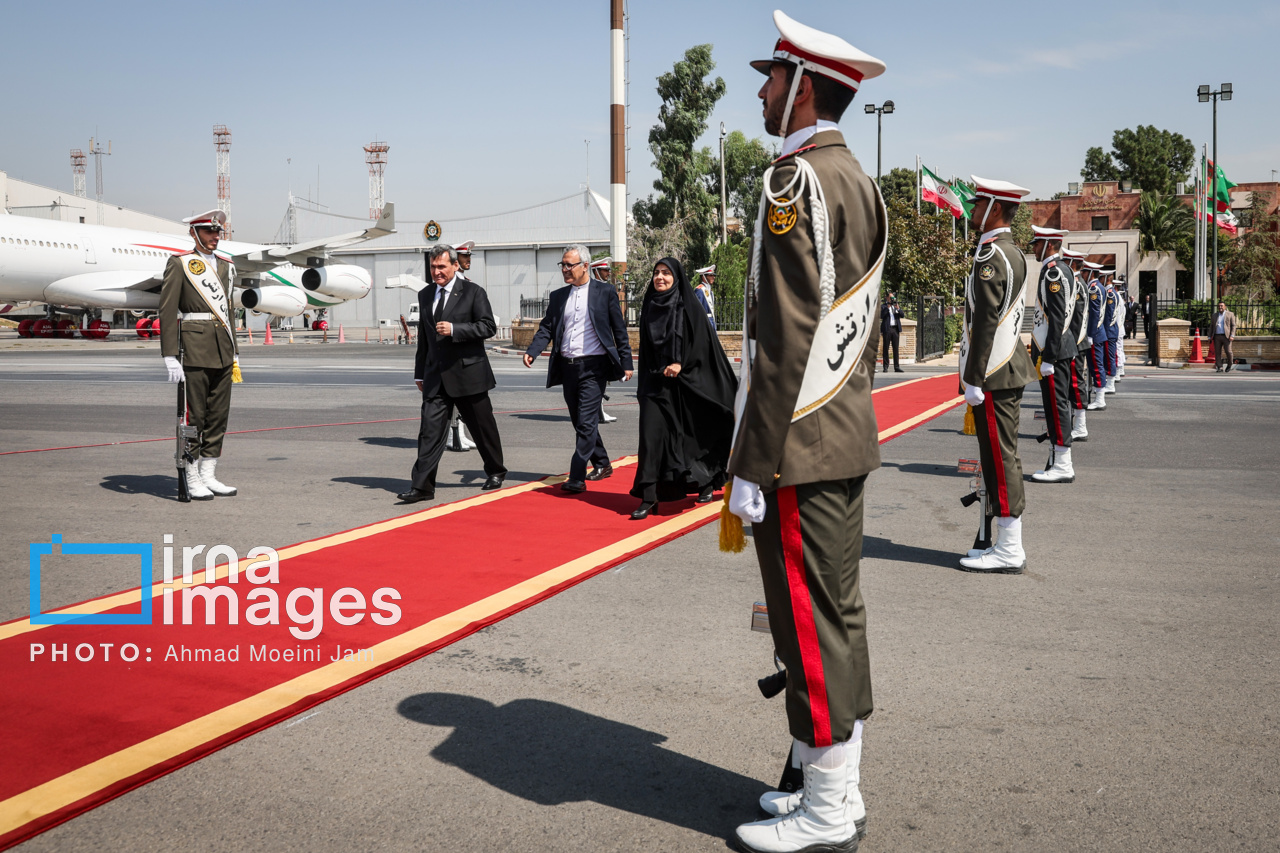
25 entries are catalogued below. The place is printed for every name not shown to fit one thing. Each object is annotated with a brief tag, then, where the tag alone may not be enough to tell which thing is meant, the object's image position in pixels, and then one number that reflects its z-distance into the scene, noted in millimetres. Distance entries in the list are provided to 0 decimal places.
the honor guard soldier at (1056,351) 8508
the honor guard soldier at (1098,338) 13677
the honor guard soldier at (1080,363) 9703
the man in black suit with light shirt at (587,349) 8336
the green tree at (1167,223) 62062
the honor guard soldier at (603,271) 13430
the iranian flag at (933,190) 37888
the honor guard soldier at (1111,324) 16328
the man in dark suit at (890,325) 24620
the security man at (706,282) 14211
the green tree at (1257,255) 54188
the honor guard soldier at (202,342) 7848
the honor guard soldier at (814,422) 2686
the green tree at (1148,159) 78625
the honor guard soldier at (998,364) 5719
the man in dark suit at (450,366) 7906
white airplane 35156
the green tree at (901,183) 75375
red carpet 3256
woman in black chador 7297
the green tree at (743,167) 62781
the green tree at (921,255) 36906
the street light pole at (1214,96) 32344
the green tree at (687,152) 46750
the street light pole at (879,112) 38188
